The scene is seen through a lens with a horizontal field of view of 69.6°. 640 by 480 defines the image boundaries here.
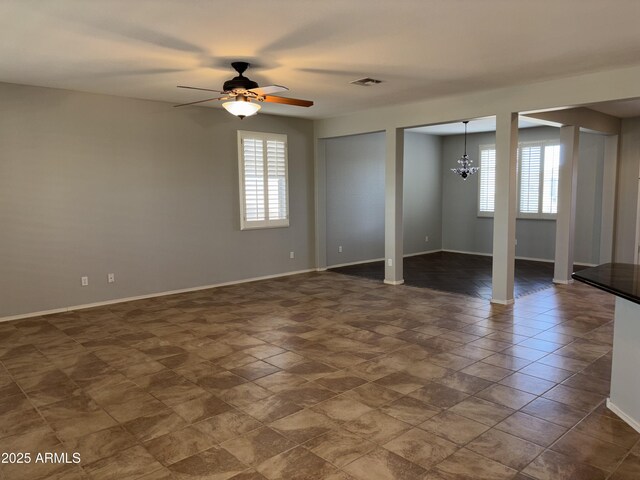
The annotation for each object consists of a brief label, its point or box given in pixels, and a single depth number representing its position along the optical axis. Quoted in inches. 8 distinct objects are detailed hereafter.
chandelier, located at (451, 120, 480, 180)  351.9
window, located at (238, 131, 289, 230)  287.1
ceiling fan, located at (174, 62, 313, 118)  171.0
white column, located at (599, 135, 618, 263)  309.4
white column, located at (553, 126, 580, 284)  270.2
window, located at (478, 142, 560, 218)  356.8
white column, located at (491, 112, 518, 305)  225.0
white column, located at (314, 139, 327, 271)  326.0
